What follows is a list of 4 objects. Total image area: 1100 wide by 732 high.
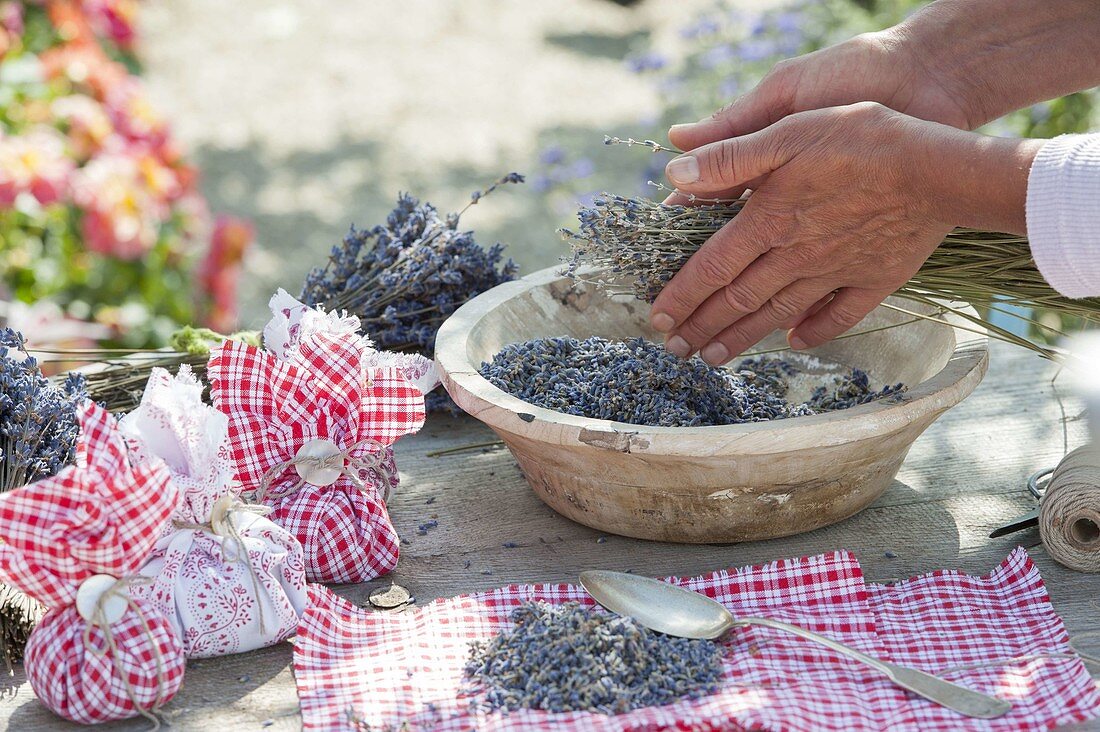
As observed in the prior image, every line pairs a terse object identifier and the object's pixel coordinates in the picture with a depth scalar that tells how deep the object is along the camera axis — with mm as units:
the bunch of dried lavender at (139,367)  1688
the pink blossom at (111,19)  3252
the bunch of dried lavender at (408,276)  1812
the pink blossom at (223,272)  2986
